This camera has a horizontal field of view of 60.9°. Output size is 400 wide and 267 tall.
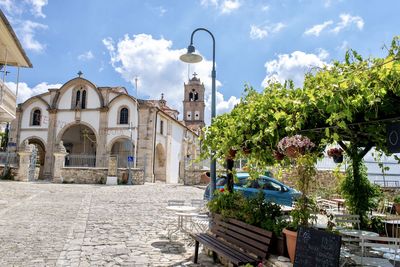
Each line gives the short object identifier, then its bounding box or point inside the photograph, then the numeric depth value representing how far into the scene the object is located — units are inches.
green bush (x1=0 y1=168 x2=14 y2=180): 1074.7
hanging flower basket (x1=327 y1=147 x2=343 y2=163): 329.1
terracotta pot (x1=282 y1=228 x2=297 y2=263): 188.1
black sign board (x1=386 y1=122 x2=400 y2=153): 152.0
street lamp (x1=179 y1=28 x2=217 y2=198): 337.4
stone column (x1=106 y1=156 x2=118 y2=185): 1045.8
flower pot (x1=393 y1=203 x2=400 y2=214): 399.5
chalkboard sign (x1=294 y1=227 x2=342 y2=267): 158.6
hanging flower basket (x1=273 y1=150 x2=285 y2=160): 216.7
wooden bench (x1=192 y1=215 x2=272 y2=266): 204.1
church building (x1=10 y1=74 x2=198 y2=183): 1243.2
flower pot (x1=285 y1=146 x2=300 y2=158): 181.5
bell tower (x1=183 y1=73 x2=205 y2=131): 2406.5
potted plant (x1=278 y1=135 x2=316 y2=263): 181.8
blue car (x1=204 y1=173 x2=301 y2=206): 509.0
